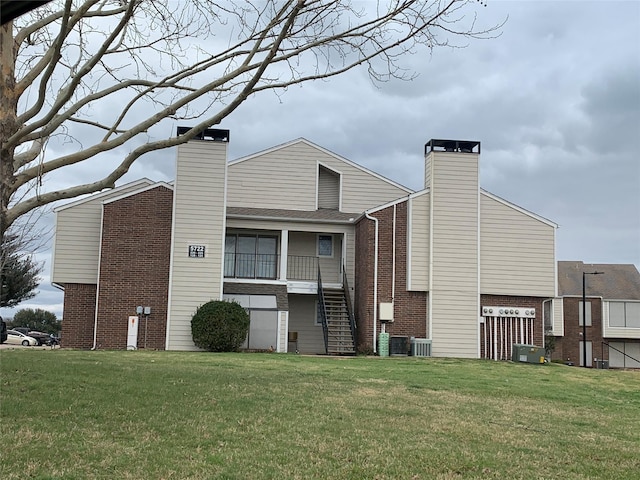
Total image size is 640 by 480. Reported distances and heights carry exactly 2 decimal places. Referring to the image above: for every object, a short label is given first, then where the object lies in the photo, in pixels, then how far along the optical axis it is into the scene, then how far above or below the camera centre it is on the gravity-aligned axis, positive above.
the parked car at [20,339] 43.28 -1.71
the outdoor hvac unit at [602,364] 39.39 -2.30
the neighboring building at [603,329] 48.12 -0.14
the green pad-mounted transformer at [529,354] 21.98 -0.94
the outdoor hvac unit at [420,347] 22.67 -0.83
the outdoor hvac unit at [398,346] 22.56 -0.80
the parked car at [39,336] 45.62 -1.60
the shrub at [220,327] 21.47 -0.31
